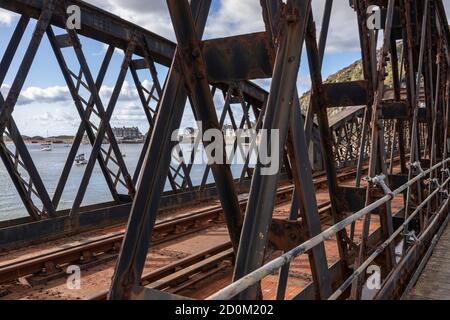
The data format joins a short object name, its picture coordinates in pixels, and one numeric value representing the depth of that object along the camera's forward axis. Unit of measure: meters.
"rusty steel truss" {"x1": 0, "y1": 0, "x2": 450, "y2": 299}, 2.45
